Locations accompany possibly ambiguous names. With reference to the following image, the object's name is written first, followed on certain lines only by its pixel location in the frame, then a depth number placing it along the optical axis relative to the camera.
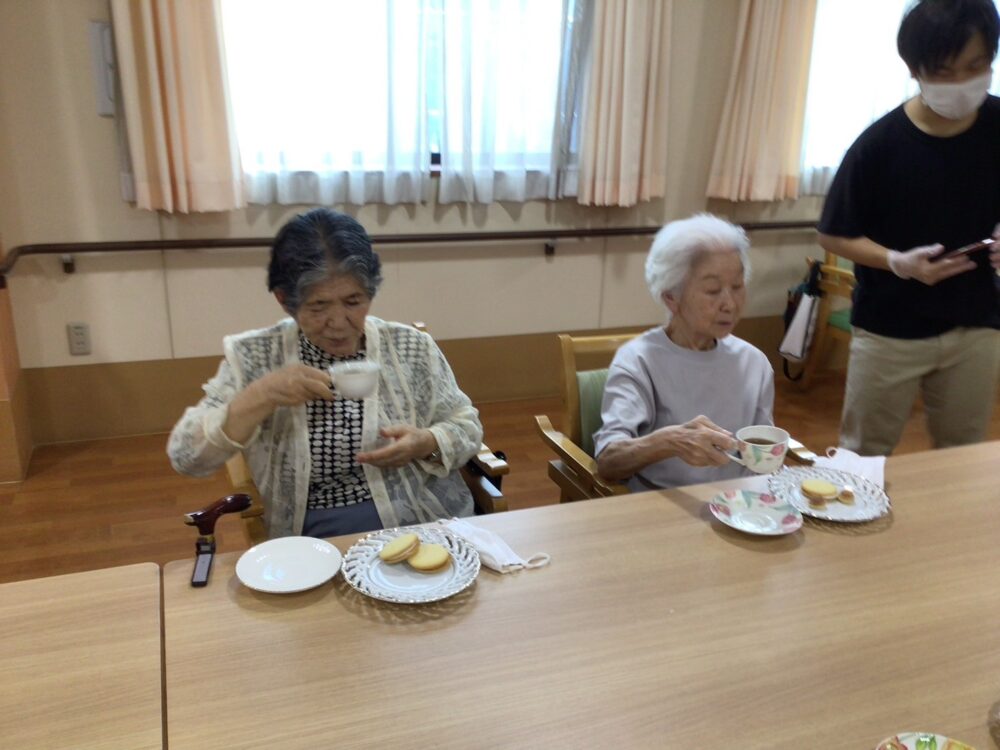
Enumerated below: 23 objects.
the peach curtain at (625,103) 3.54
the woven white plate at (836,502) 1.46
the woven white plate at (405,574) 1.18
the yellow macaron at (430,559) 1.23
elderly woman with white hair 1.77
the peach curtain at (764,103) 3.81
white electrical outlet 3.32
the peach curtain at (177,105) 2.95
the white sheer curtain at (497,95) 3.40
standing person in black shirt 1.89
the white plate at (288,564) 1.19
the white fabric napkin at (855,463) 1.61
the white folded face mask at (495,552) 1.27
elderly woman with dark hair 1.50
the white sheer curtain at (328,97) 3.19
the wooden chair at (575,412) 1.96
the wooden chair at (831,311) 4.07
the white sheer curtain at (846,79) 4.05
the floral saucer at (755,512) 1.40
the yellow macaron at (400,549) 1.24
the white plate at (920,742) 0.91
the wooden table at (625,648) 0.95
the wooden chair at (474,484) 1.64
